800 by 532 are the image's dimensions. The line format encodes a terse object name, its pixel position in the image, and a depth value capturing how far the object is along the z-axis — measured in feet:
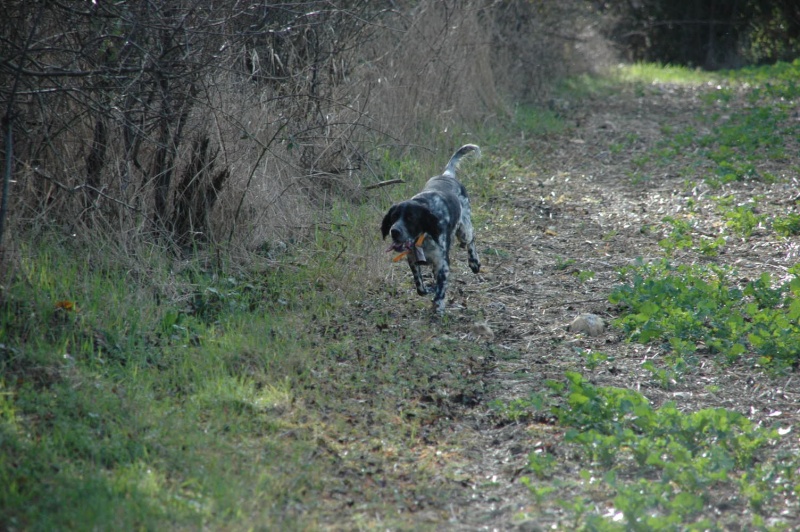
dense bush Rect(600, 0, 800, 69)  153.48
